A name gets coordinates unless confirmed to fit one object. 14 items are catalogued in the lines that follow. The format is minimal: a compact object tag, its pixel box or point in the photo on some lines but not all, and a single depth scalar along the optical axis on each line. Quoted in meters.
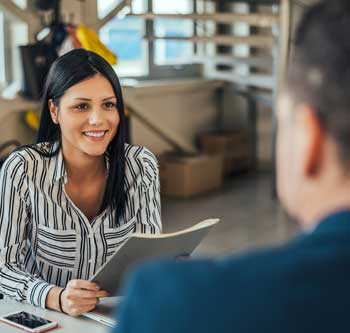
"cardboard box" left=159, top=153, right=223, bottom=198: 6.43
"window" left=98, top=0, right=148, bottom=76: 6.67
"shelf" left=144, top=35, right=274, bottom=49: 7.06
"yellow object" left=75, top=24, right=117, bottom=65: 4.74
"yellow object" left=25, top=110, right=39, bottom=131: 5.49
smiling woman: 2.19
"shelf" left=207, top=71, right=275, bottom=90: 7.00
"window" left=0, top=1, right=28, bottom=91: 5.56
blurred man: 0.72
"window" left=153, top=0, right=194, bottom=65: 7.17
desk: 1.73
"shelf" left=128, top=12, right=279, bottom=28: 6.62
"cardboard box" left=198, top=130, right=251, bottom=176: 7.27
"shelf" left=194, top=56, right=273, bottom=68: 7.25
